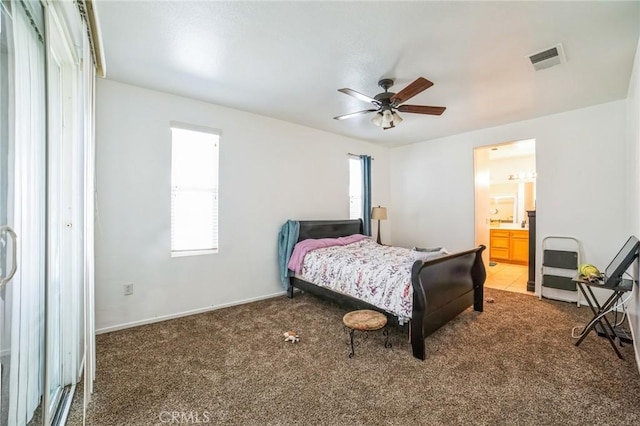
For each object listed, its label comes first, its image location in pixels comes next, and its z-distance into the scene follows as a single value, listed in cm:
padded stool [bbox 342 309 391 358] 234
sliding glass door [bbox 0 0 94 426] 126
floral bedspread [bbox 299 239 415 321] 259
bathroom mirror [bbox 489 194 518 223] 690
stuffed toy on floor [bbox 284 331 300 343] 272
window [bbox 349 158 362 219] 543
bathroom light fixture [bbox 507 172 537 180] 648
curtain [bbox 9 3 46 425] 132
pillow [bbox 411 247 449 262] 284
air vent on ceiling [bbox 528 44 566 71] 240
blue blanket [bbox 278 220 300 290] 409
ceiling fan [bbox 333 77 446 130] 270
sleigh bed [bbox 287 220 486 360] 240
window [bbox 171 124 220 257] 342
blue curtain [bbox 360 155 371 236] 540
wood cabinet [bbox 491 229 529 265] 624
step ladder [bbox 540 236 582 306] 385
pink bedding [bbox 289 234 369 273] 393
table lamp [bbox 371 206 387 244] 525
